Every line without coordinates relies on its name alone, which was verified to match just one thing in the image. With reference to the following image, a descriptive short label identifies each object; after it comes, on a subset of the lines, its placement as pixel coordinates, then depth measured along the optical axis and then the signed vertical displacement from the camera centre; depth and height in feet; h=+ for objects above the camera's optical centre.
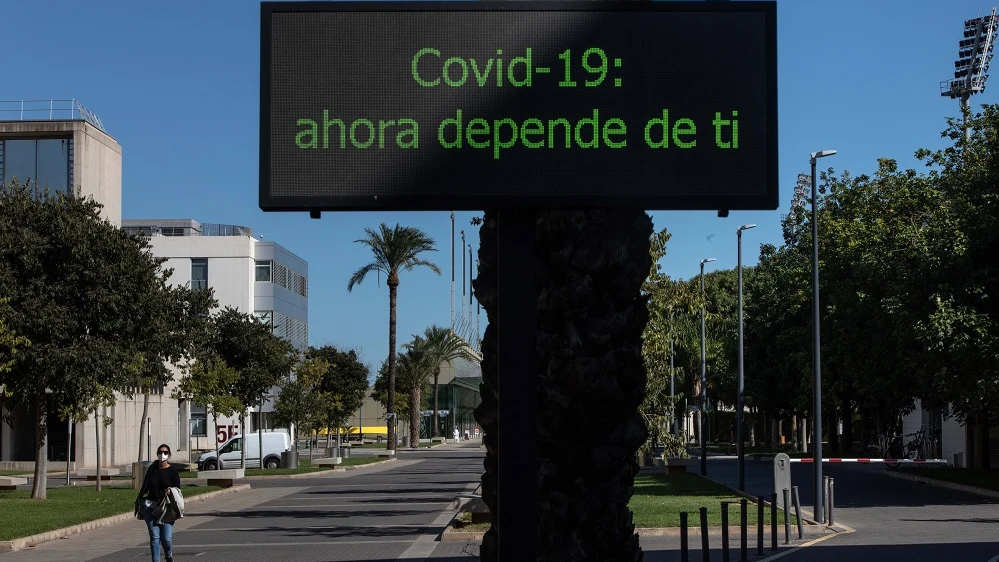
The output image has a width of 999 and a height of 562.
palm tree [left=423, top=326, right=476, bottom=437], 338.54 +6.08
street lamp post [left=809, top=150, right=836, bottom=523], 89.28 -0.07
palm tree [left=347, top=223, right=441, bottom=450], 224.12 +20.53
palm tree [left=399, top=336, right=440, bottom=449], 324.37 -0.46
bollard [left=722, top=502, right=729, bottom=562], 55.72 -7.22
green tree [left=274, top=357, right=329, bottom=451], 196.54 -5.14
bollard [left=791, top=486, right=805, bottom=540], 72.18 -8.09
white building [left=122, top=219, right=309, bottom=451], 291.79 +23.12
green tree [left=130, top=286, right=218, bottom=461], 115.96 +3.93
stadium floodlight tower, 224.53 +54.43
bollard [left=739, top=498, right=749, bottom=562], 58.70 -7.56
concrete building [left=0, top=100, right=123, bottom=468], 181.98 +29.07
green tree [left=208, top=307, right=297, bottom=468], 174.70 +2.25
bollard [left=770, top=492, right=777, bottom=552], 63.36 -7.53
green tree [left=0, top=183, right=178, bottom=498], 106.52 +5.88
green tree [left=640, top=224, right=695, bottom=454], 110.42 +3.01
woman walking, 57.57 -5.66
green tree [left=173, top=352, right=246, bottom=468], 155.53 -1.90
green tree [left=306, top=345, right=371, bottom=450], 294.11 -2.39
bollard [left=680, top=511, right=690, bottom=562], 50.81 -6.74
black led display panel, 26.08 +5.16
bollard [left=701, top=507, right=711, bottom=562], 54.19 -7.23
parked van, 190.29 -11.47
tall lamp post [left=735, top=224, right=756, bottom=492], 119.85 -6.29
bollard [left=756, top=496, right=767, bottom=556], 62.20 -7.55
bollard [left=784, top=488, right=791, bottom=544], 69.72 -8.52
